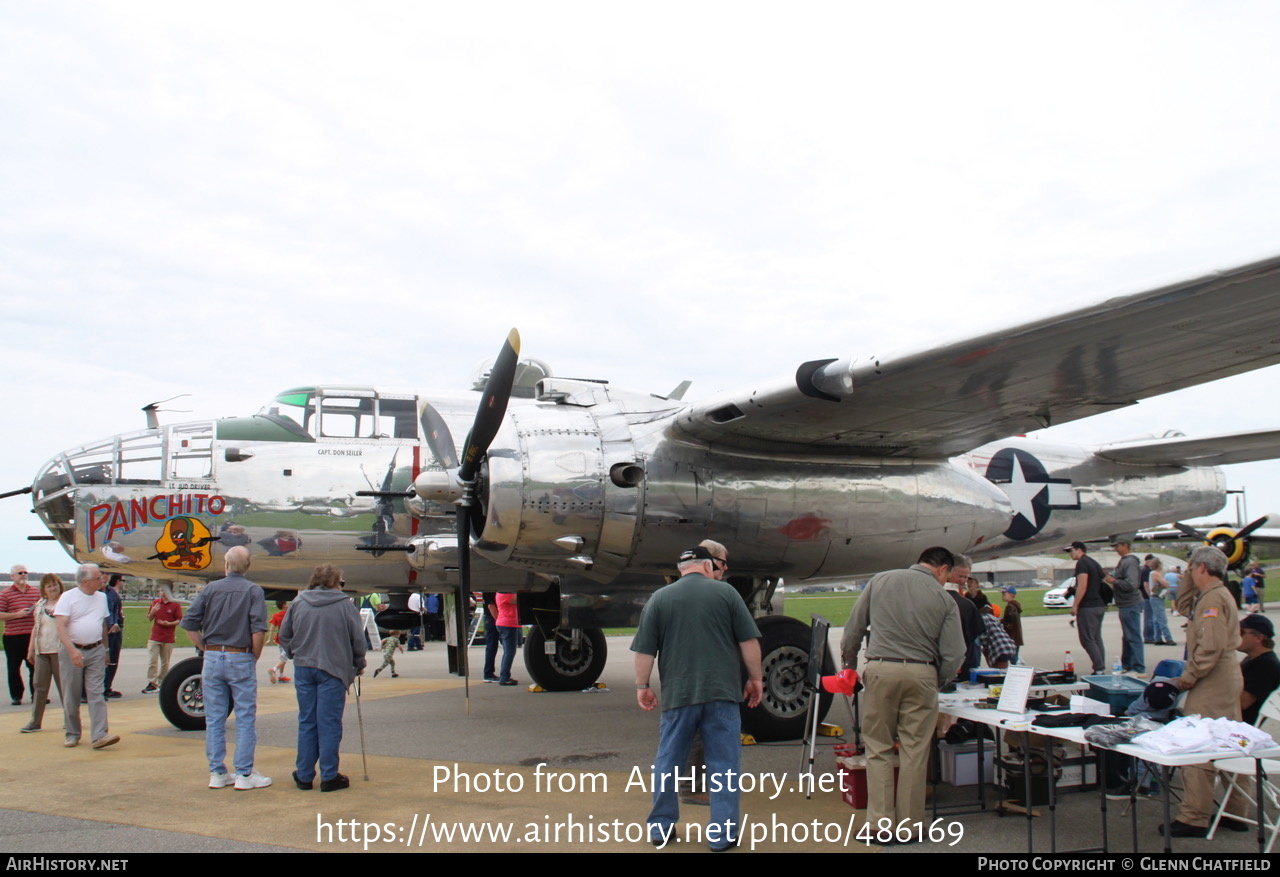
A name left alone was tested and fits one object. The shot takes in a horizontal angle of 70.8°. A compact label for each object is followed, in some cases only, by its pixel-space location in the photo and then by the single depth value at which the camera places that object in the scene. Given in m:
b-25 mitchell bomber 7.07
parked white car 38.91
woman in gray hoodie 6.54
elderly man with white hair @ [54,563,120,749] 8.32
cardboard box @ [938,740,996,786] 6.17
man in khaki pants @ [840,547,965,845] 5.25
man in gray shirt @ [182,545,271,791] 6.83
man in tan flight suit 5.07
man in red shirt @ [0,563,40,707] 11.41
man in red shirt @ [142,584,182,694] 12.73
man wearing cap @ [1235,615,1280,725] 5.46
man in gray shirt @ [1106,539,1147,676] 11.84
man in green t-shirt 5.01
